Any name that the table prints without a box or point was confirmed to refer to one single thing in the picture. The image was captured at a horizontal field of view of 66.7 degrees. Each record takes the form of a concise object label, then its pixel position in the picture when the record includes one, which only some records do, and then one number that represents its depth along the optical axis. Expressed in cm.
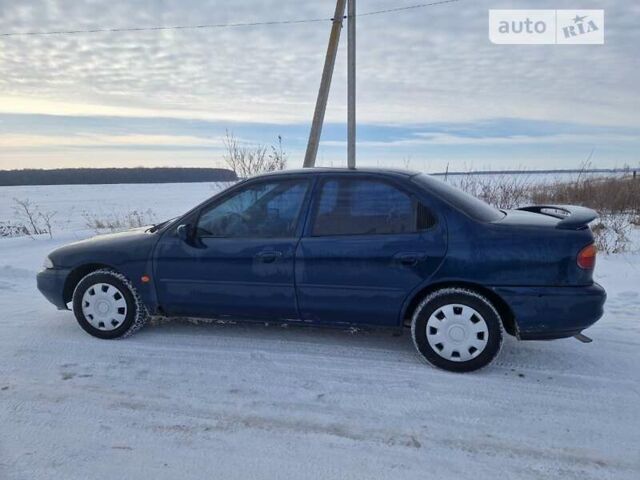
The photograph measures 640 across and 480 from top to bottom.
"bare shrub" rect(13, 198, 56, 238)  1325
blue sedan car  354
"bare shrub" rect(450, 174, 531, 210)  1226
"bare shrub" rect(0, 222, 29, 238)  1294
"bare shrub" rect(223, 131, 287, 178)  1037
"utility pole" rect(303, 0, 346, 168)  992
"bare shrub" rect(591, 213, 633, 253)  822
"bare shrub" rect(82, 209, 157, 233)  1184
